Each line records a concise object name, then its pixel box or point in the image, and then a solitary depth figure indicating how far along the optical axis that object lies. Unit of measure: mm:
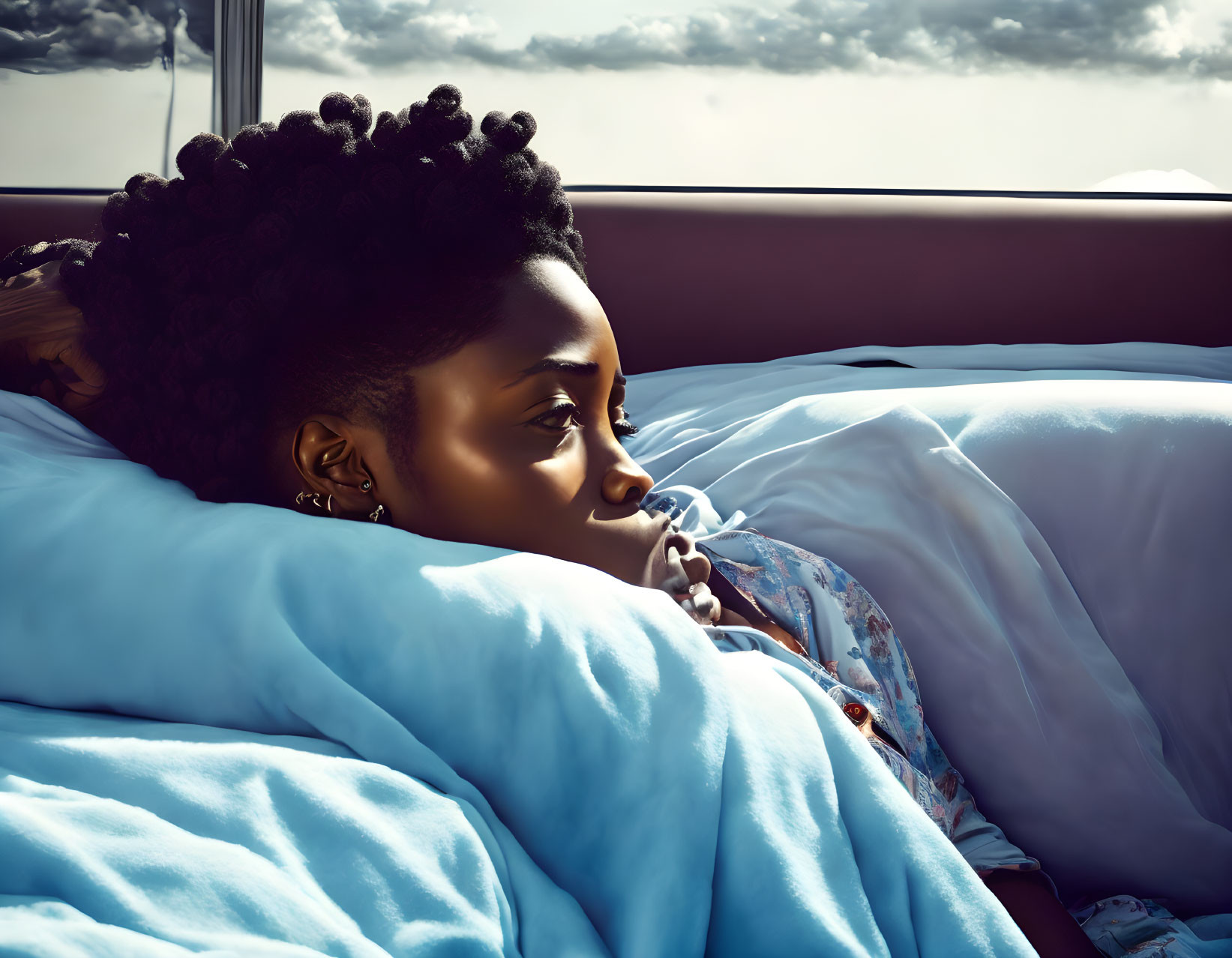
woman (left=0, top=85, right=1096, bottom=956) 671
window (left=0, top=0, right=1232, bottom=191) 1937
